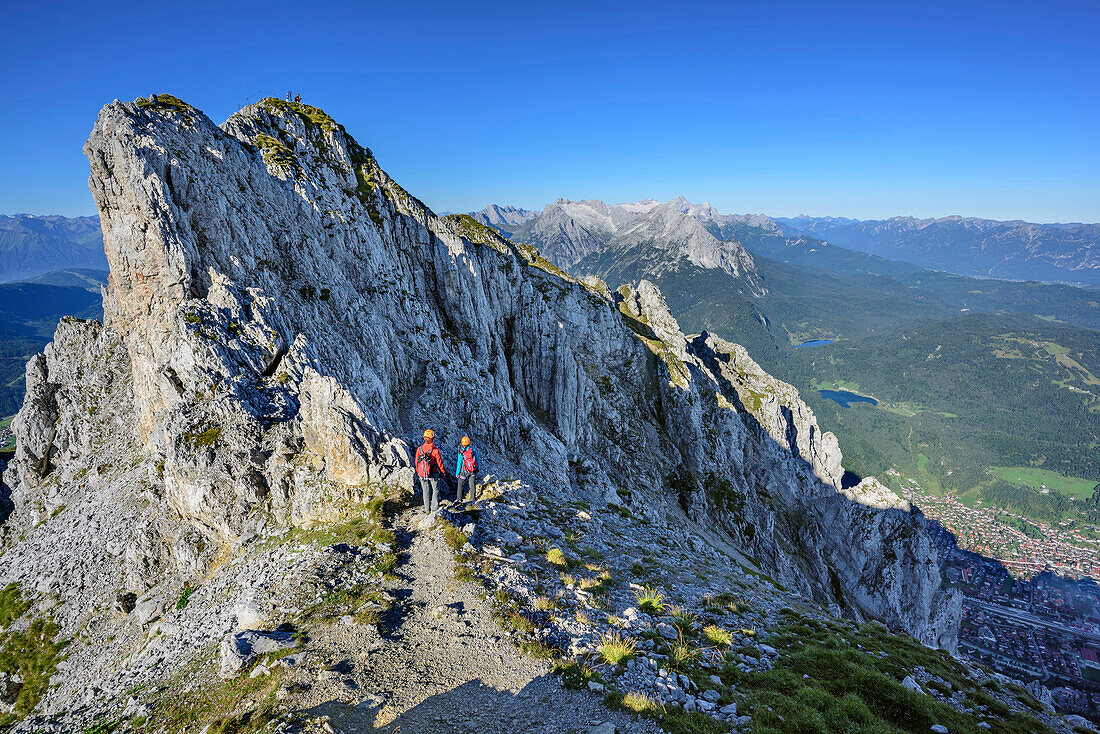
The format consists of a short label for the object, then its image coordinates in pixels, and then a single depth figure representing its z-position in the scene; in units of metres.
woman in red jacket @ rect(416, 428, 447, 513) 21.27
